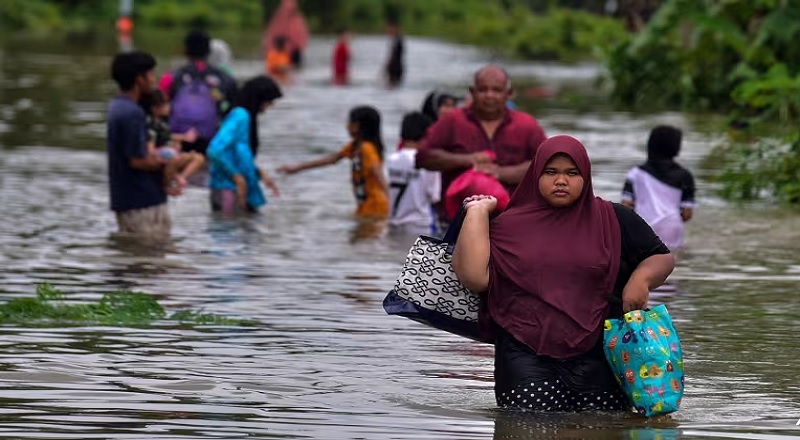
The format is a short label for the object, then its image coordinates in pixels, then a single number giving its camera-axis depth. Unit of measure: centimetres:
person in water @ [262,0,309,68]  4794
